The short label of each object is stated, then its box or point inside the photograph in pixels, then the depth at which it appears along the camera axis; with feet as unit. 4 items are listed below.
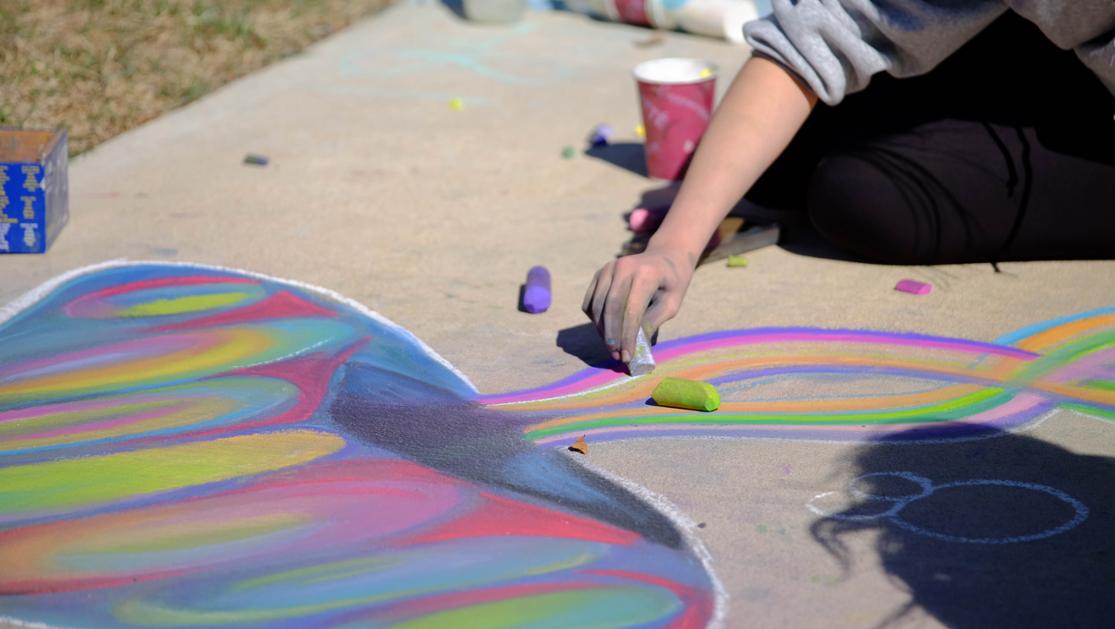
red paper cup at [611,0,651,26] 14.65
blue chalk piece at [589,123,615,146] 11.43
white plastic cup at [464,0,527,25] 15.26
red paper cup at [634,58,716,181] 10.11
